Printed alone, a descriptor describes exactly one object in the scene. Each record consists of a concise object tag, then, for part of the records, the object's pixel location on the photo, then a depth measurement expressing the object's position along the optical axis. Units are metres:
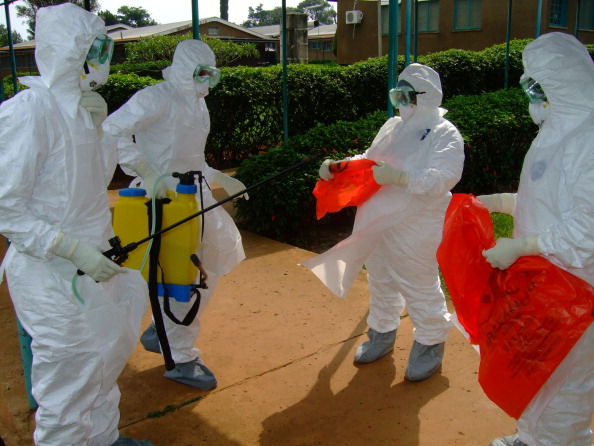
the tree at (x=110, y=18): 56.04
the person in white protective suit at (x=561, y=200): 2.20
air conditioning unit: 22.64
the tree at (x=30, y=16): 34.42
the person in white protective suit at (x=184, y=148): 3.22
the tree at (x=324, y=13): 97.25
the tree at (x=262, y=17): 89.71
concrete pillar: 18.51
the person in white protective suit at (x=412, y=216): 3.14
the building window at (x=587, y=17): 21.48
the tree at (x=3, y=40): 35.88
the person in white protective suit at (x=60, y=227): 2.18
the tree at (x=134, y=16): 67.12
